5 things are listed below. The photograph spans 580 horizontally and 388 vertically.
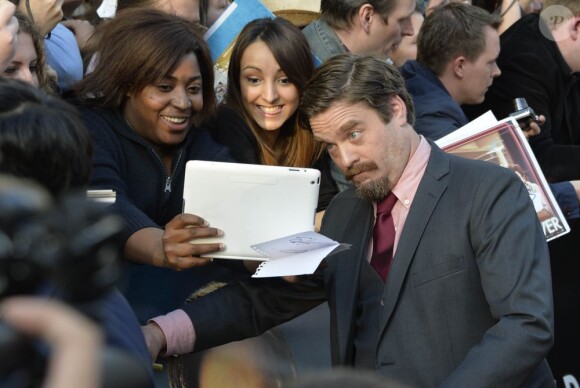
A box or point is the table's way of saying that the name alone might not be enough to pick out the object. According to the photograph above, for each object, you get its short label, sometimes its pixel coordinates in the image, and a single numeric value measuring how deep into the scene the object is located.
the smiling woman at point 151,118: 5.95
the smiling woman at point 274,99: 7.06
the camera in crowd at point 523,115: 8.32
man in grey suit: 5.14
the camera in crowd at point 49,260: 2.02
